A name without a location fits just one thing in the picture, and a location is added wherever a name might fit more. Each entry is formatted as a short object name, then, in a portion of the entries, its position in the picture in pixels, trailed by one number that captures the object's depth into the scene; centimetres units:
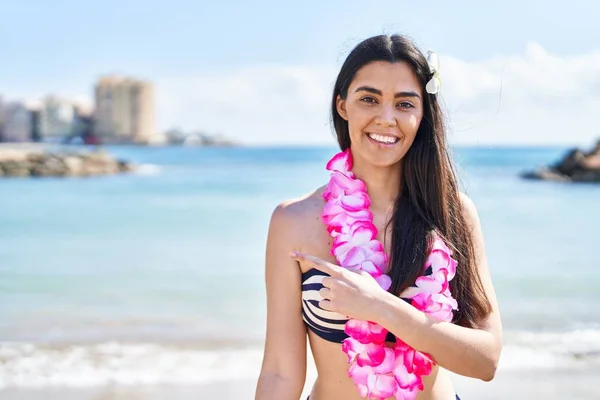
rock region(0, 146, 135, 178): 3512
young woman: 228
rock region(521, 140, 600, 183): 2984
